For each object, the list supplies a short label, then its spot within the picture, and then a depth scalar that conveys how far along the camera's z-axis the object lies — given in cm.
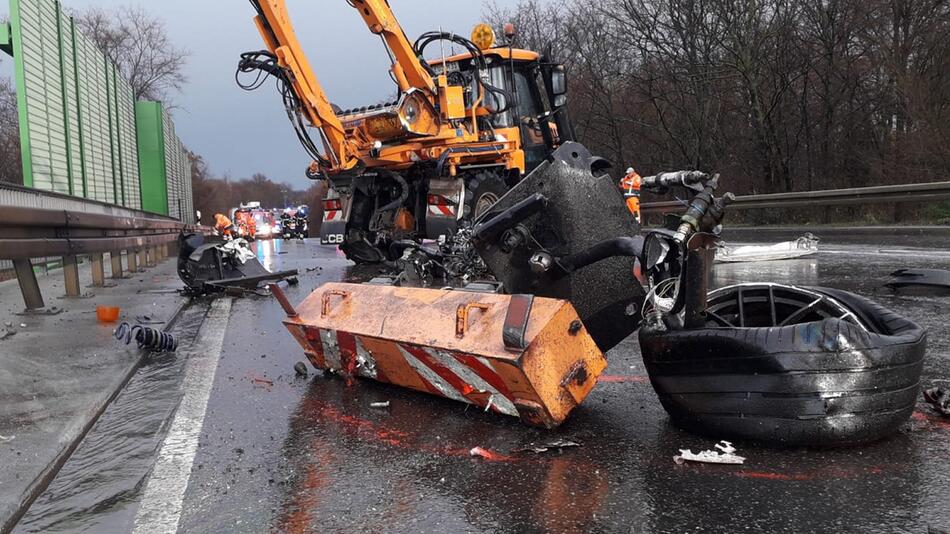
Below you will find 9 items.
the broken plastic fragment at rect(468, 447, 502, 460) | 272
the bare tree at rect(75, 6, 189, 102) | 4462
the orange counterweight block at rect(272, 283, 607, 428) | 281
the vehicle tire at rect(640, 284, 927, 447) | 254
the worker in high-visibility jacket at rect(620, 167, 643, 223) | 1086
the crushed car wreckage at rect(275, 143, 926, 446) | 258
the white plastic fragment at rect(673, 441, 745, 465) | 259
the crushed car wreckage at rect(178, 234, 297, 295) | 794
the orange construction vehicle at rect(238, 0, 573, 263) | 997
